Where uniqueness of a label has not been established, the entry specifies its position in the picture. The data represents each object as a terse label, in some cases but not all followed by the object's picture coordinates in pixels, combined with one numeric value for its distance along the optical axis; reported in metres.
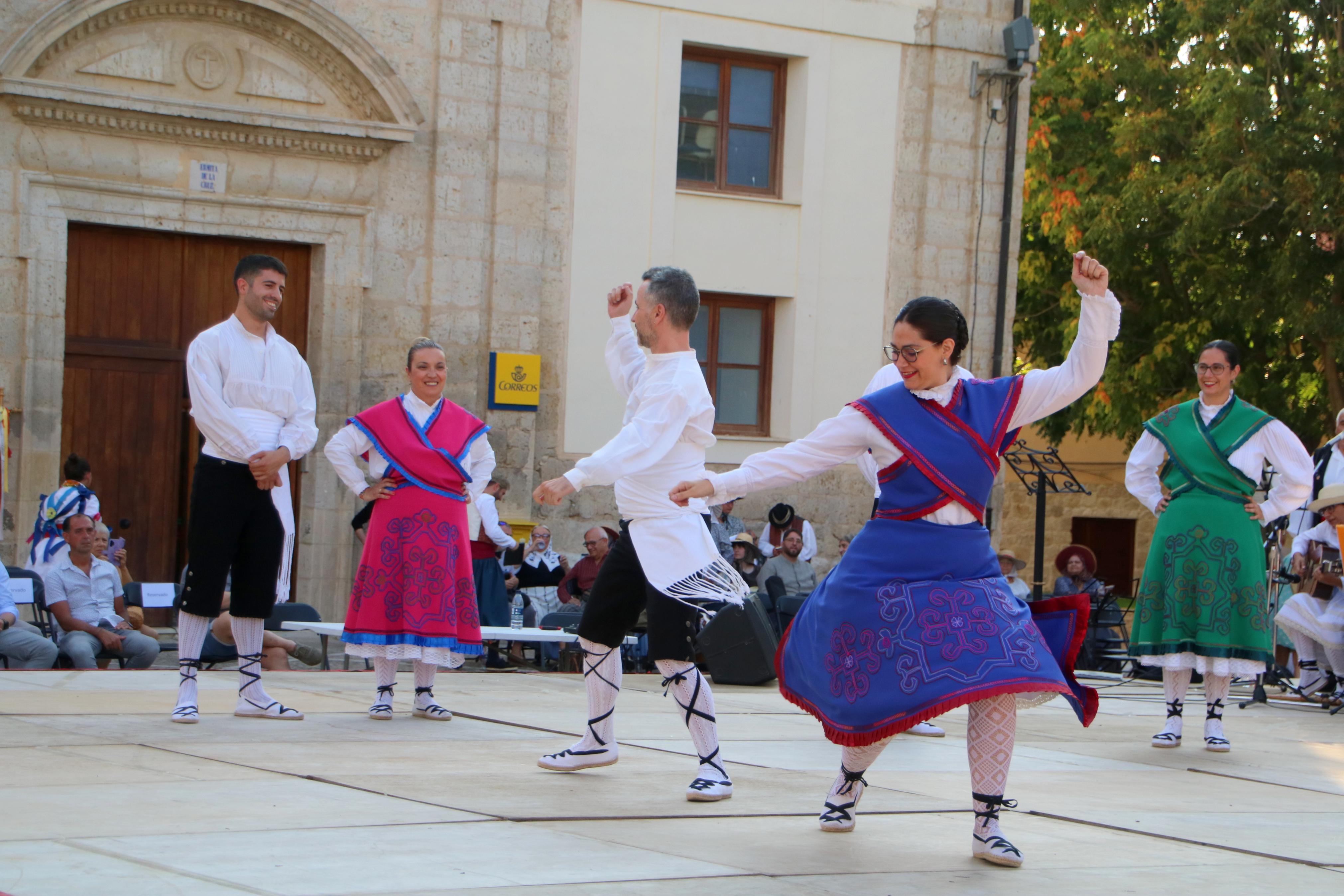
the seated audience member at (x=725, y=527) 13.36
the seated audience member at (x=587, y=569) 13.16
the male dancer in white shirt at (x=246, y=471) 7.31
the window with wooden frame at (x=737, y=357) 16.89
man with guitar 11.11
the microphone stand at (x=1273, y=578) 11.12
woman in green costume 8.09
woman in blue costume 4.60
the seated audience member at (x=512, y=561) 13.78
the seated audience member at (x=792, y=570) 13.89
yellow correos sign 15.38
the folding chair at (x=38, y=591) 10.39
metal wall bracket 17.56
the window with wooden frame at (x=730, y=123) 16.67
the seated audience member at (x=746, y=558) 13.55
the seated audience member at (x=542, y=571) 13.73
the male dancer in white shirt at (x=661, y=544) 5.80
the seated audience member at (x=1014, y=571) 13.76
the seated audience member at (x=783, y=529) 15.73
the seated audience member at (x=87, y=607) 10.14
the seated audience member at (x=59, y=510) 10.60
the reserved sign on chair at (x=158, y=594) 11.38
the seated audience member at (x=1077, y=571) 14.99
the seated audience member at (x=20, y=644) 9.67
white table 10.94
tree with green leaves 20.69
